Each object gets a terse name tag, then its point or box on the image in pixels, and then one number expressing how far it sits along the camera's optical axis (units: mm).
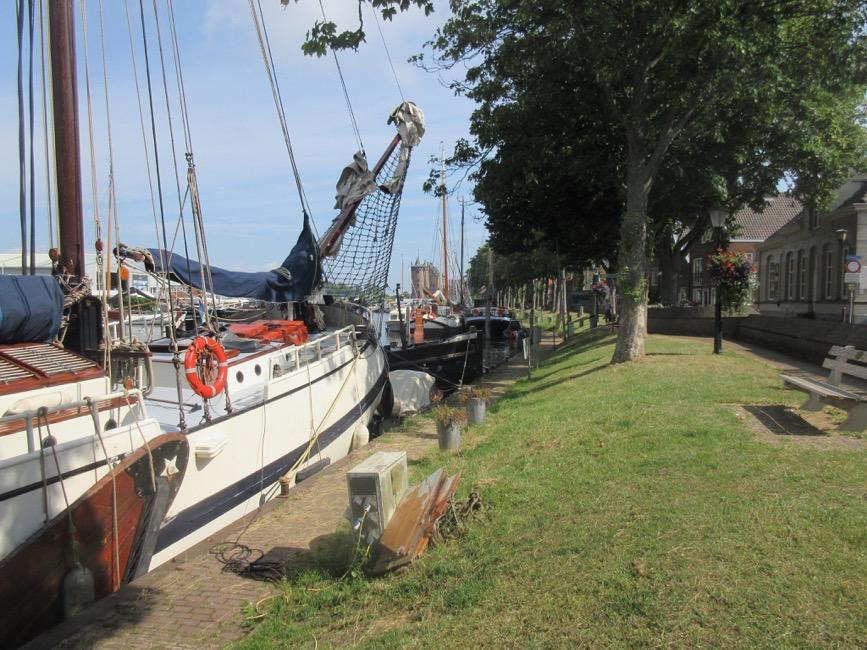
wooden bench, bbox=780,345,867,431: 7031
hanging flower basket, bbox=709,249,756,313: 17906
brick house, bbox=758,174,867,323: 24000
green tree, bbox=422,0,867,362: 11984
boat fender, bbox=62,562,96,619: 5164
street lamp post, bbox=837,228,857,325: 23753
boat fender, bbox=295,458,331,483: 9516
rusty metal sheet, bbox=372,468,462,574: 5016
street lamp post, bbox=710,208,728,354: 15367
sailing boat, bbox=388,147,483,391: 21781
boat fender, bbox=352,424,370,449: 12445
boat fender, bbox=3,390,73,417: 5810
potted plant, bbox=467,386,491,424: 11039
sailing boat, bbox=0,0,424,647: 5074
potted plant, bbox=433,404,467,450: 9391
